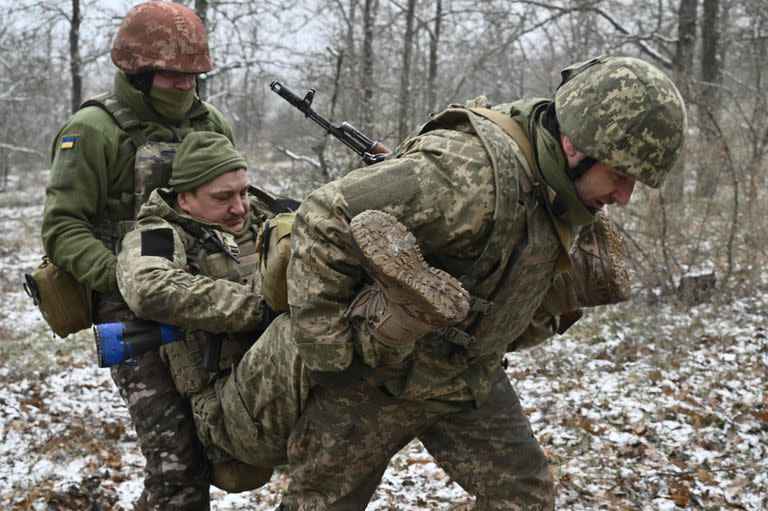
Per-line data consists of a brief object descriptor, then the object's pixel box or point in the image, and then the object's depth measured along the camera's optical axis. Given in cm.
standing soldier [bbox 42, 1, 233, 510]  336
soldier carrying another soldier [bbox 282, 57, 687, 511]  235
